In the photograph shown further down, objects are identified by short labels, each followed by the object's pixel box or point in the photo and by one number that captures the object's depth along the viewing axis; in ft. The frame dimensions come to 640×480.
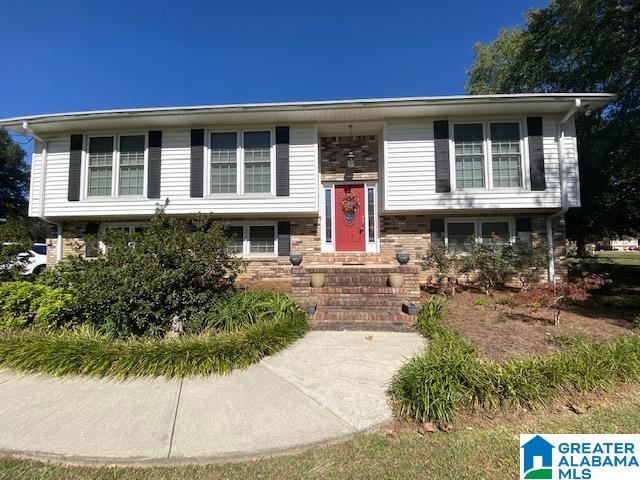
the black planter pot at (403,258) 22.22
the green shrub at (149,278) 16.28
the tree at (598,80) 33.14
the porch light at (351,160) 32.50
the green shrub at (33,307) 17.03
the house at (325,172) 29.09
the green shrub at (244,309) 17.20
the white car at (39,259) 41.31
